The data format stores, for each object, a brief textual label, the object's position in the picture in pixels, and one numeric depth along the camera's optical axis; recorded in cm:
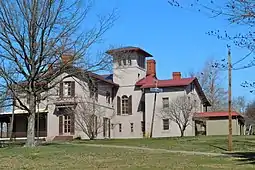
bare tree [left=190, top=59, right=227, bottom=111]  7088
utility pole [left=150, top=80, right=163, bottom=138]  5394
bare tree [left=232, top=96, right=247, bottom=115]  9740
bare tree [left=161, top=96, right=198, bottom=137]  5172
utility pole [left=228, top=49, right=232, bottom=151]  2647
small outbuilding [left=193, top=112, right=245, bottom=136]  5469
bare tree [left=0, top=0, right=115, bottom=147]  2867
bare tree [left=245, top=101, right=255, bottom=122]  8078
